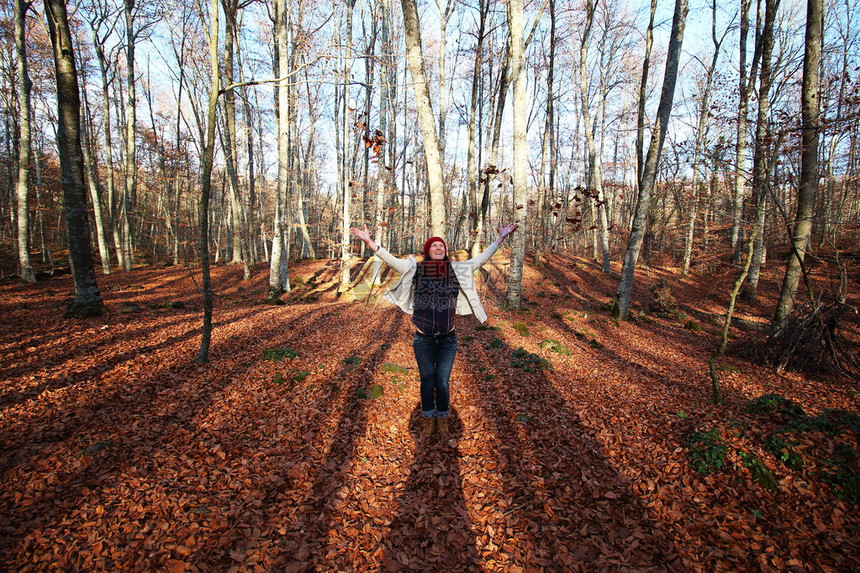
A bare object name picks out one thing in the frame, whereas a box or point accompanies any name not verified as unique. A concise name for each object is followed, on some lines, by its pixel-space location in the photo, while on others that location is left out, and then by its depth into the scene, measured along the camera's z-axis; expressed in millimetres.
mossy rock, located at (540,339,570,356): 6976
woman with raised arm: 3682
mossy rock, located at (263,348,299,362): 5959
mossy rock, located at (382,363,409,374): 5574
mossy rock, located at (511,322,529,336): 8149
